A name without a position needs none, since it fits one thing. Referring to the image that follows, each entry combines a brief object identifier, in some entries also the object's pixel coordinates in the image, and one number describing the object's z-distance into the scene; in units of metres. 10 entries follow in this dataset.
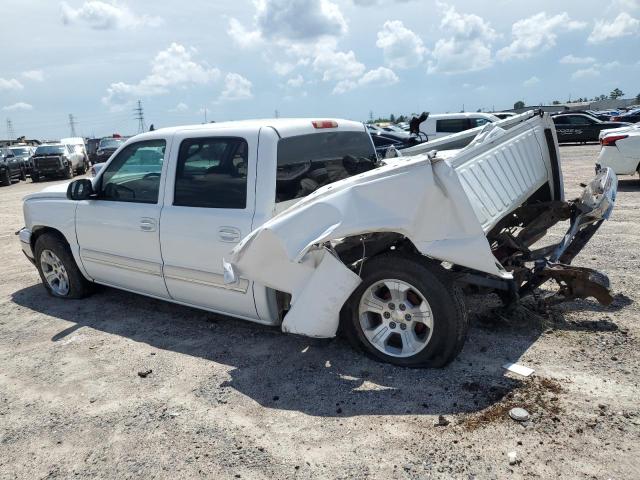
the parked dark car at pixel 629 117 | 31.81
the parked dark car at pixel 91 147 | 34.57
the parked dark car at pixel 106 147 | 27.90
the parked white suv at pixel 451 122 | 20.09
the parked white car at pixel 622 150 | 10.80
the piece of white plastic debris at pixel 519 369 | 3.75
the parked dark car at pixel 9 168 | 24.48
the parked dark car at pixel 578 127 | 25.75
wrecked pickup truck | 3.54
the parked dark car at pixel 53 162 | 26.16
